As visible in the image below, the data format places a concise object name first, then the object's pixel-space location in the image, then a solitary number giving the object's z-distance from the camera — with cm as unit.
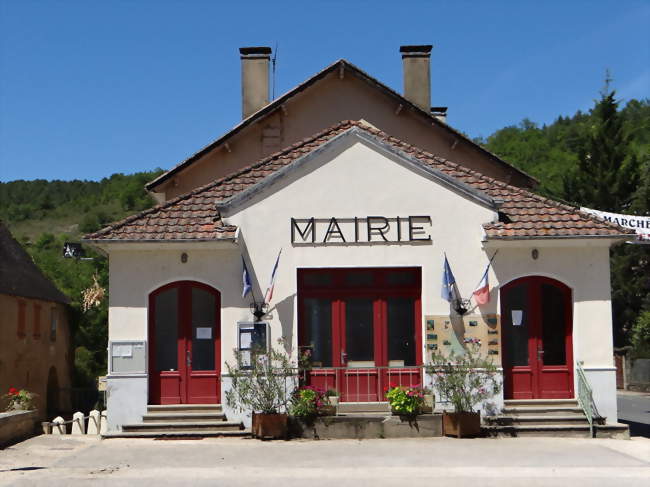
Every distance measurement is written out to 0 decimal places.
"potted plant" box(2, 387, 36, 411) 1816
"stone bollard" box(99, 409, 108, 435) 2492
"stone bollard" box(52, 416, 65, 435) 2642
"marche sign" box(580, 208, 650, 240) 2066
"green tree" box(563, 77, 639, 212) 4744
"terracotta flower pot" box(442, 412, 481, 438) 1616
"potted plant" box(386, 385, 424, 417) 1625
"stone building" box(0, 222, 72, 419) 2959
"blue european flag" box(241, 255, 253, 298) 1717
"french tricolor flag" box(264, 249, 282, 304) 1738
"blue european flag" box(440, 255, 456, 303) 1727
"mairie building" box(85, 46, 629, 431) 1741
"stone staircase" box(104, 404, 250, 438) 1669
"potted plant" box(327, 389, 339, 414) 1680
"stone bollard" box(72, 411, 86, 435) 2651
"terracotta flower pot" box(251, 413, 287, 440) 1612
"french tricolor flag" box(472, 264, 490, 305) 1723
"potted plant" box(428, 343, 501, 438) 1620
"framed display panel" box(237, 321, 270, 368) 1731
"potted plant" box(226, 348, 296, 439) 1616
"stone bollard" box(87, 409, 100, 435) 2713
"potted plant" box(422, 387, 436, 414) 1673
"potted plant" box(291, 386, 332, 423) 1630
